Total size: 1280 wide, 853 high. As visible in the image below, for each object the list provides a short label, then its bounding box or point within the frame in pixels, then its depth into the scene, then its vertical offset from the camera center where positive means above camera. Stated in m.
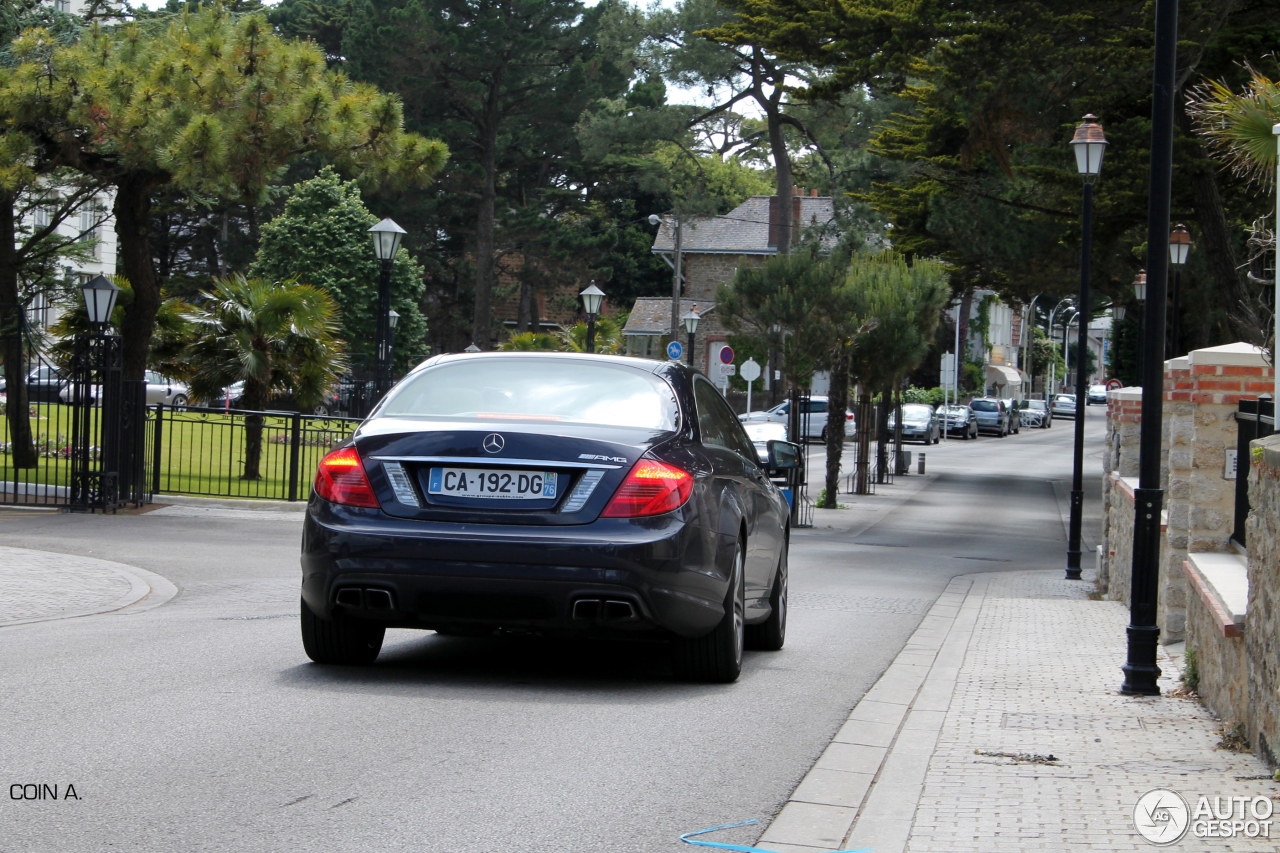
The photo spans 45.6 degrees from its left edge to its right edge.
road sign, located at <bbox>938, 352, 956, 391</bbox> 76.12 +1.08
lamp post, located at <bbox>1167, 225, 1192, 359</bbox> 27.97 +2.80
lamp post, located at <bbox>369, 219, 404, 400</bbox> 22.00 +1.62
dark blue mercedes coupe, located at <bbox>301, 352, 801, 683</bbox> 6.64 -0.64
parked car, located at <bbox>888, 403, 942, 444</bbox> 60.53 -1.26
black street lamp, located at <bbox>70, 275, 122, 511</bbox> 18.28 -0.45
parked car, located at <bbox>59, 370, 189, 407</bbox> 52.62 -0.68
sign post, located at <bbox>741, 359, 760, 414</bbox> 45.19 +0.48
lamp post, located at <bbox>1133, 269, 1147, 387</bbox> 30.79 +2.27
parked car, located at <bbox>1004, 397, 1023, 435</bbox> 79.75 -1.12
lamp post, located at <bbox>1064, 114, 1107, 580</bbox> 17.22 +1.71
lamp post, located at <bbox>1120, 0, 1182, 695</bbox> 8.38 +0.33
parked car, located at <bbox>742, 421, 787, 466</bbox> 33.12 -1.01
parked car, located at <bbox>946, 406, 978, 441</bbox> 70.25 -1.37
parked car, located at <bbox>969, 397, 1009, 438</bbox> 74.69 -1.07
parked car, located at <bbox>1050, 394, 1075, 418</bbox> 100.81 -0.79
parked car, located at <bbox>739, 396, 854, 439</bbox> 56.45 -1.14
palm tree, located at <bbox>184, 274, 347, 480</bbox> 25.52 +0.49
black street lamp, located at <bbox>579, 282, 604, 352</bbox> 37.27 +2.05
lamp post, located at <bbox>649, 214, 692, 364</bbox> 47.72 +3.14
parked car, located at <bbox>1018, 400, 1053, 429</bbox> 88.44 -1.21
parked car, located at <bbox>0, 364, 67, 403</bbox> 43.21 -0.60
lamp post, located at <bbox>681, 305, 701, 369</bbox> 39.31 +1.66
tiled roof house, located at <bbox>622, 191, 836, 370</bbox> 72.88 +6.50
